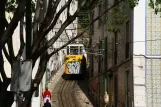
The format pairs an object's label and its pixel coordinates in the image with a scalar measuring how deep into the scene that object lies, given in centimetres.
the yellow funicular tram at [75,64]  4597
